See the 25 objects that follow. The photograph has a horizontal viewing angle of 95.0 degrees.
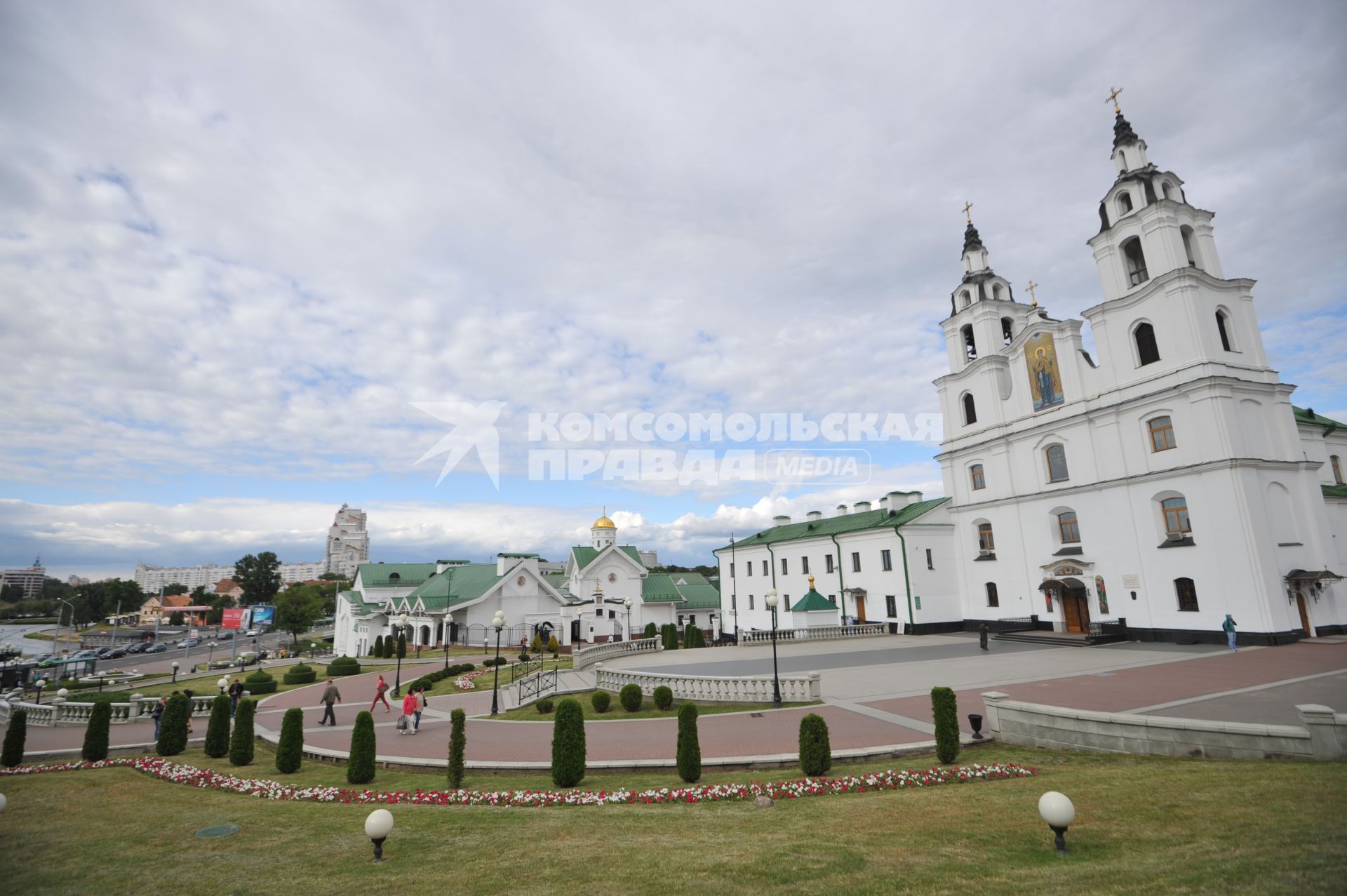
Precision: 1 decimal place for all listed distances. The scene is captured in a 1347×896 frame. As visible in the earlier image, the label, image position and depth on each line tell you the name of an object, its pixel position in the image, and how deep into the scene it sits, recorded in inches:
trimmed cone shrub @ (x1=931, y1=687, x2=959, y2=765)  463.2
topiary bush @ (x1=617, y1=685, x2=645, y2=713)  780.6
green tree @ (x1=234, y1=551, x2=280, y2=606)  3784.5
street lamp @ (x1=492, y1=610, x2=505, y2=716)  852.0
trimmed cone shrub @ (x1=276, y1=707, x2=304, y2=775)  578.9
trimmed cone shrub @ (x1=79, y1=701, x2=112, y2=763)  641.6
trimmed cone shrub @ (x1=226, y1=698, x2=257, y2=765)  614.5
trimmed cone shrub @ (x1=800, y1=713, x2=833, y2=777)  452.8
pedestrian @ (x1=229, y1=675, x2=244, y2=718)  856.9
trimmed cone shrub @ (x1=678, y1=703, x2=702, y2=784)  457.1
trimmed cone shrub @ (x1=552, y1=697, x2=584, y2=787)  471.8
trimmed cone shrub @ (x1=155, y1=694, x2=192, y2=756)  665.0
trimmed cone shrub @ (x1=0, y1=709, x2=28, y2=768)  628.1
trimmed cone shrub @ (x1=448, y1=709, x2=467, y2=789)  481.7
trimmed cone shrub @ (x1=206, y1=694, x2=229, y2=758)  657.0
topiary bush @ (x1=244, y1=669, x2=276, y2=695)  1206.3
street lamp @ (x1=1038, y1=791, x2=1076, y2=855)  269.7
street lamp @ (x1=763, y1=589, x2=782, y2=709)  726.0
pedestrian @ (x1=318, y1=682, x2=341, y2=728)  823.1
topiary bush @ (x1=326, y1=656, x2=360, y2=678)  1422.2
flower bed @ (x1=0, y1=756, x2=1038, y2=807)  423.2
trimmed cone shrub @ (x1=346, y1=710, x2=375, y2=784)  522.9
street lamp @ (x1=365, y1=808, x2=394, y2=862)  311.9
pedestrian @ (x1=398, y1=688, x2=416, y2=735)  725.9
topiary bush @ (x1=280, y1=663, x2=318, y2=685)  1352.1
